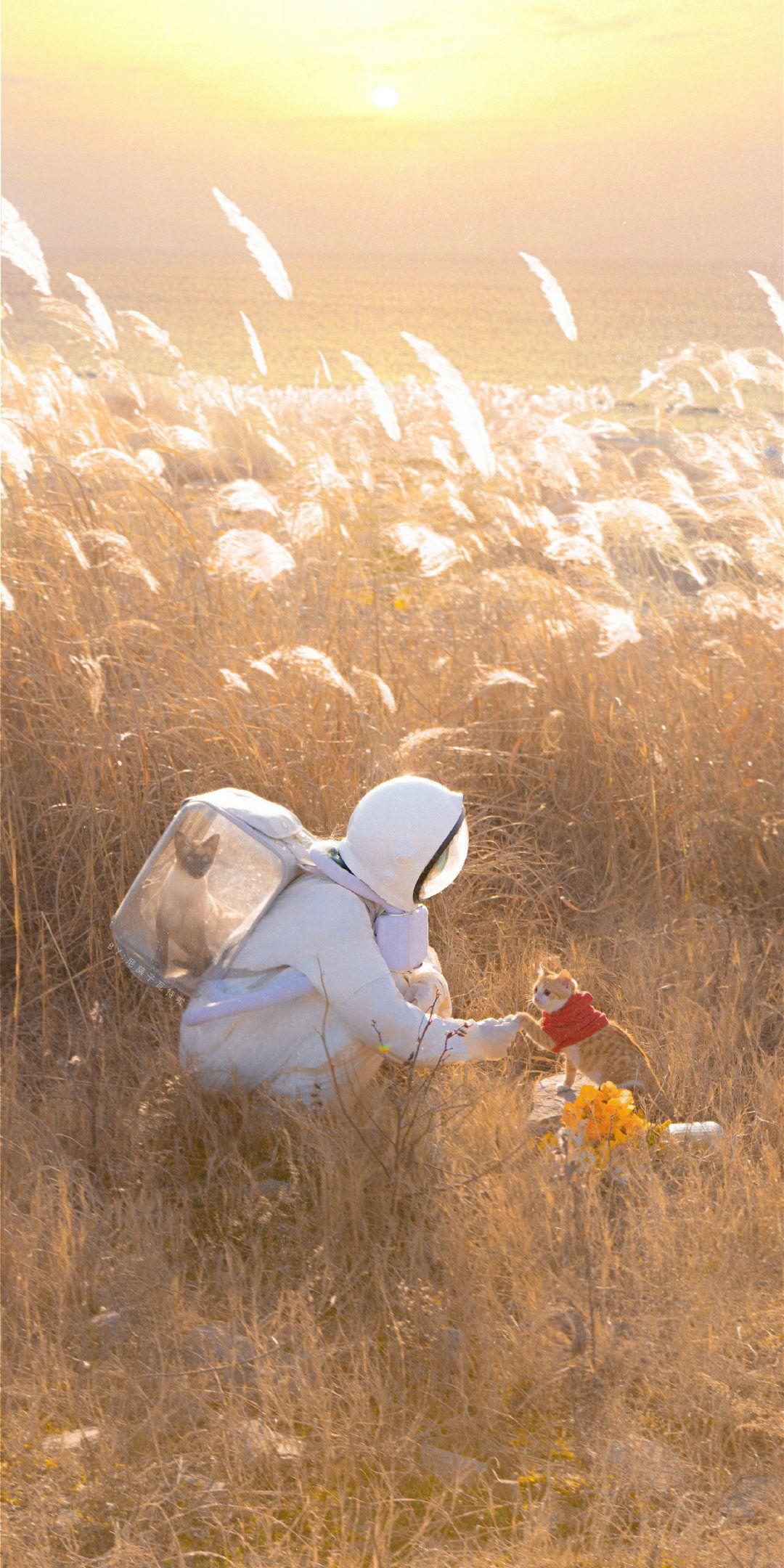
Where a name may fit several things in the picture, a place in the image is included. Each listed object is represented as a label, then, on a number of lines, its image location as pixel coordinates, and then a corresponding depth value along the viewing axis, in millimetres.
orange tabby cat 5316
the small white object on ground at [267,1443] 3787
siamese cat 5367
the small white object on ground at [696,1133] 5426
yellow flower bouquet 5125
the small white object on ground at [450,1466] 3797
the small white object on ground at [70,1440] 3834
